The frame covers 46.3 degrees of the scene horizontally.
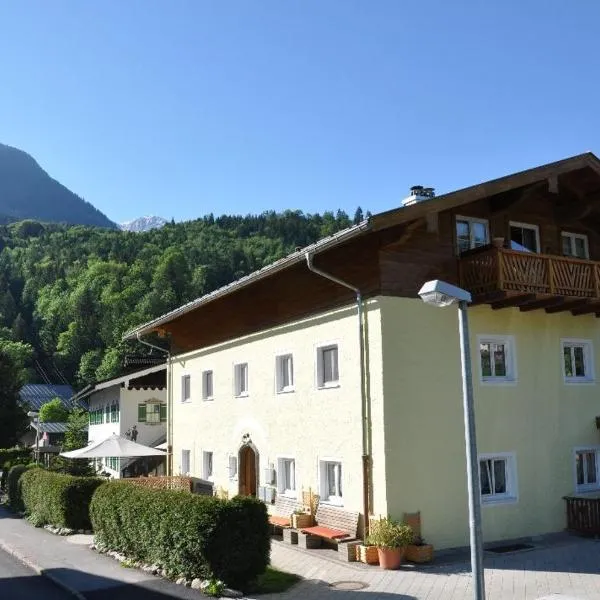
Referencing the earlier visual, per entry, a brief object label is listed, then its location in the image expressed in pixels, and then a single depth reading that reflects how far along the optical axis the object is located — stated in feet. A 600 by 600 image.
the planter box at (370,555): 45.39
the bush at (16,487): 79.61
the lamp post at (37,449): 101.09
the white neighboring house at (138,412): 120.06
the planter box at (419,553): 45.21
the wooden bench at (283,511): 55.77
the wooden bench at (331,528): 48.88
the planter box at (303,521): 54.24
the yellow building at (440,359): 48.91
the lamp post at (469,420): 24.04
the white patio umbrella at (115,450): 77.97
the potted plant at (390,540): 44.24
